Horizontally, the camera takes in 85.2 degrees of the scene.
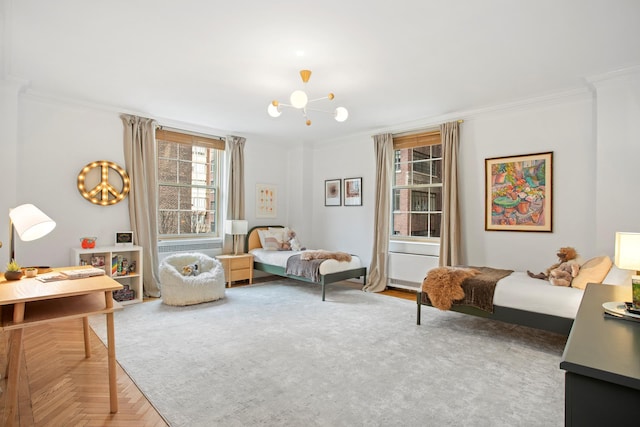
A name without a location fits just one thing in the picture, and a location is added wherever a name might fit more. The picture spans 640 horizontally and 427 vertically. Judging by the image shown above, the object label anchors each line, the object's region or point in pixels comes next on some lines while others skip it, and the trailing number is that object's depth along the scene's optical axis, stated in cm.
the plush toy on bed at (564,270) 323
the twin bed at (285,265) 495
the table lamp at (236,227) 581
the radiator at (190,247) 541
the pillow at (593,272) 306
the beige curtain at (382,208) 566
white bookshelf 436
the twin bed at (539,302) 291
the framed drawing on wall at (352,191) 623
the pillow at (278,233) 633
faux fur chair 446
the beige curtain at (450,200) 480
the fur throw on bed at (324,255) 512
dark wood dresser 90
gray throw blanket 495
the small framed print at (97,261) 444
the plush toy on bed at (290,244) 613
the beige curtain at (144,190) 491
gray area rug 210
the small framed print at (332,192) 656
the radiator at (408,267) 525
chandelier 318
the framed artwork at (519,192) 422
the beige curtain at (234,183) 608
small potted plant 228
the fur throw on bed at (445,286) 355
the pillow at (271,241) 619
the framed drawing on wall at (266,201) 662
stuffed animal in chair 482
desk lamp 213
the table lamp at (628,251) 193
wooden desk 182
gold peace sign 455
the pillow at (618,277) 267
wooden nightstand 563
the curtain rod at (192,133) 542
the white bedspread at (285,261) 498
